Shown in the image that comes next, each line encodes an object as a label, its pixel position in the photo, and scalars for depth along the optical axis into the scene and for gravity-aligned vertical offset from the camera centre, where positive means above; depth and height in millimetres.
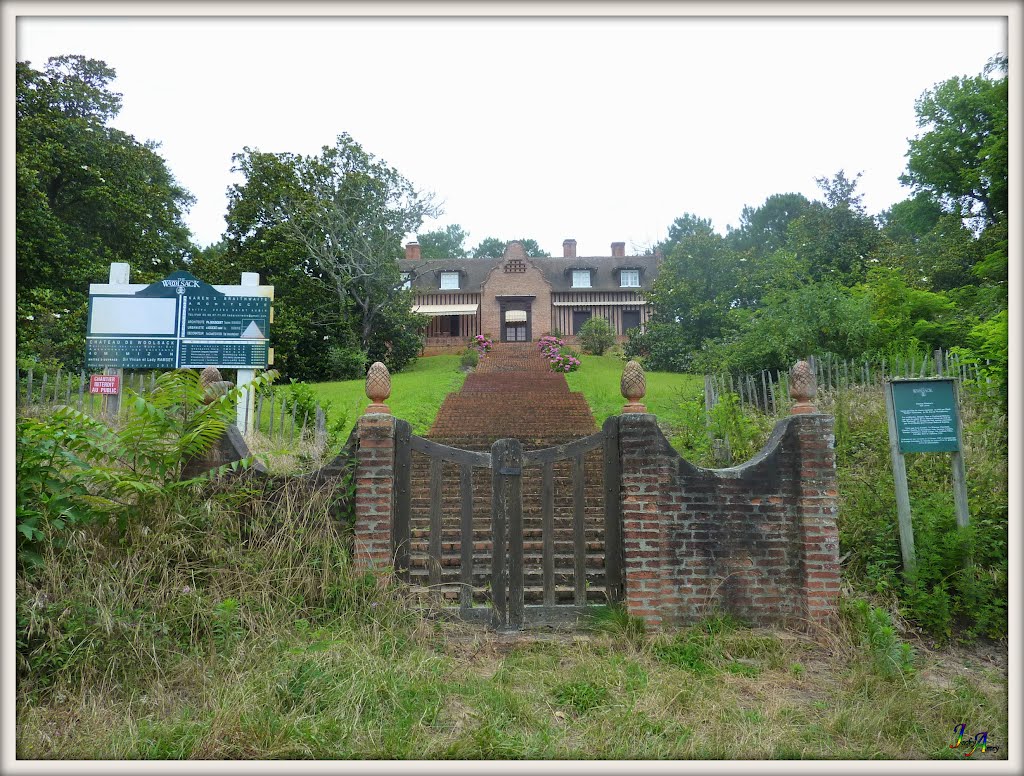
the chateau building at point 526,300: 37656 +5282
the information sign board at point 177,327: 10594 +1055
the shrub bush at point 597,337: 31562 +2615
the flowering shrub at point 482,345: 29978 +2157
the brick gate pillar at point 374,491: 5590 -856
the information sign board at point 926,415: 5898 -220
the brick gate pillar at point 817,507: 5520 -987
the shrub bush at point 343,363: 23672 +1020
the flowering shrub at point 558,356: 24611 +1392
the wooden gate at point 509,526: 5680 -1181
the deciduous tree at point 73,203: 17094 +5605
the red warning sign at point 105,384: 10523 +122
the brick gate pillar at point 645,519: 5492 -1079
